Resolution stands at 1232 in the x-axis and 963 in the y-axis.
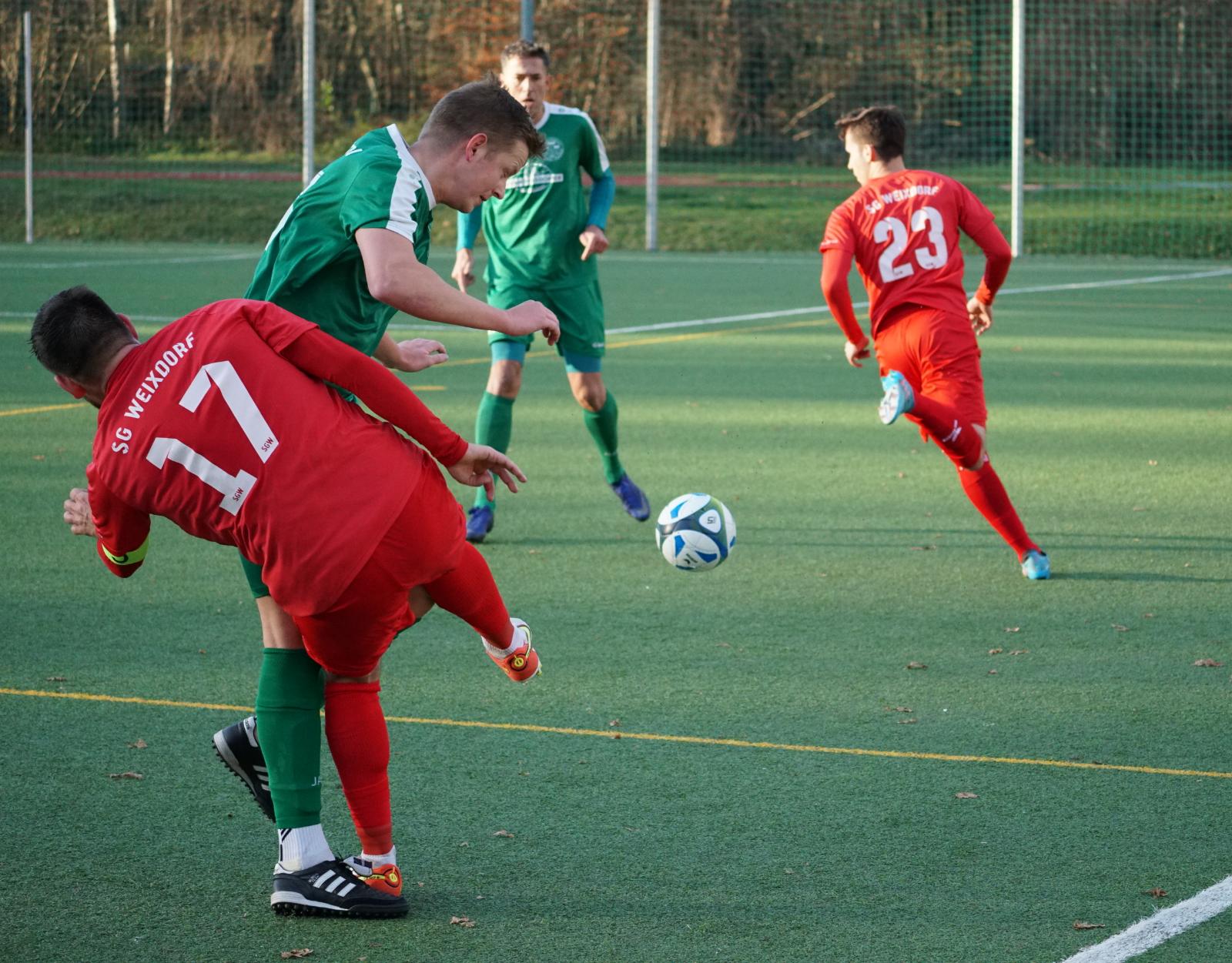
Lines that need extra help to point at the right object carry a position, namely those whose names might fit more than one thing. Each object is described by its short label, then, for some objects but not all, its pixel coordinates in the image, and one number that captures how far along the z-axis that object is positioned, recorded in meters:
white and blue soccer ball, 10.49
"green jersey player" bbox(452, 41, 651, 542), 14.31
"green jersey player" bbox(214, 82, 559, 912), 6.49
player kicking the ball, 6.05
